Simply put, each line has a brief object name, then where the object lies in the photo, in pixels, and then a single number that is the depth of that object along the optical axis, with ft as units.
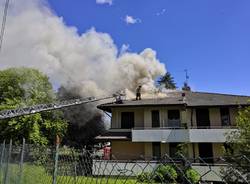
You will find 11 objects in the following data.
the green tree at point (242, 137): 35.10
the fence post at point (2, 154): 28.50
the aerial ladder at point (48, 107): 80.84
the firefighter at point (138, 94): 93.01
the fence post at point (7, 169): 24.71
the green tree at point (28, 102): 96.73
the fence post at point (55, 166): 18.65
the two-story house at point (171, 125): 69.82
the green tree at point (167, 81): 207.16
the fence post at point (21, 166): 22.53
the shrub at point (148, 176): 11.54
